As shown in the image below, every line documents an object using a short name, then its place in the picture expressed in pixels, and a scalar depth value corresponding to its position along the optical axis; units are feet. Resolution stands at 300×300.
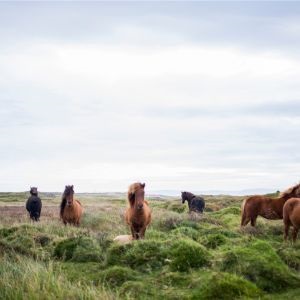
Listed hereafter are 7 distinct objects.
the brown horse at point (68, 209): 62.49
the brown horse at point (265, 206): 57.52
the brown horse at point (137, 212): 43.45
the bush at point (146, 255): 32.76
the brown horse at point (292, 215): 45.09
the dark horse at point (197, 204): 89.86
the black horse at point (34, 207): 77.88
